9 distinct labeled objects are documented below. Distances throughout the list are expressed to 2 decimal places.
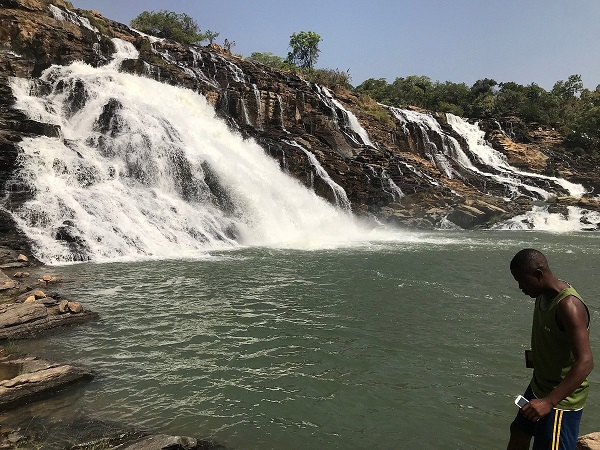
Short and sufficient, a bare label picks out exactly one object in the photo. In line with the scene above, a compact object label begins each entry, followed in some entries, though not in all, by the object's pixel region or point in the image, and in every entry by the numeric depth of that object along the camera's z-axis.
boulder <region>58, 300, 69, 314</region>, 8.61
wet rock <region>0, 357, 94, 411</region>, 5.33
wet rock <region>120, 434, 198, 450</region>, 4.33
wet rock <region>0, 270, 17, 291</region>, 9.90
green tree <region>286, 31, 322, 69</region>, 75.31
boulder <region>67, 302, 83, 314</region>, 8.68
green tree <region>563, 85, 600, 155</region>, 47.91
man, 2.71
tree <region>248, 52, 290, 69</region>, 63.97
